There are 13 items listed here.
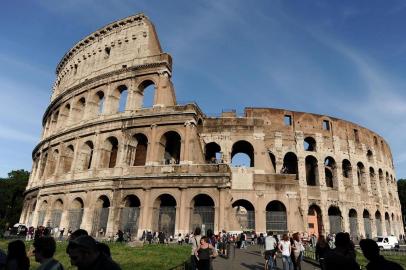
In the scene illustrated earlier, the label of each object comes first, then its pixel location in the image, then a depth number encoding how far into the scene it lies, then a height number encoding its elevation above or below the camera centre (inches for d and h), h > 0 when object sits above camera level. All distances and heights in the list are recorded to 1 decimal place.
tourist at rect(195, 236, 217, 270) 278.5 -16.8
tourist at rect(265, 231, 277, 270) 390.3 -13.5
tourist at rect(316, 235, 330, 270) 308.8 -6.4
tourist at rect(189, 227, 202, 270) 297.4 -9.0
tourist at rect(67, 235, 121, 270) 110.8 -8.6
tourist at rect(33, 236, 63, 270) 137.8 -9.1
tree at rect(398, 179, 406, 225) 2025.2 +306.3
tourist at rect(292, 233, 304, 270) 363.3 -12.3
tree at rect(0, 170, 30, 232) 1845.8 +159.9
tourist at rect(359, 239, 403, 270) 134.0 -6.5
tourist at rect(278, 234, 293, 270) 346.9 -13.4
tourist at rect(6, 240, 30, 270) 155.6 -14.8
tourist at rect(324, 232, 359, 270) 117.7 -7.5
